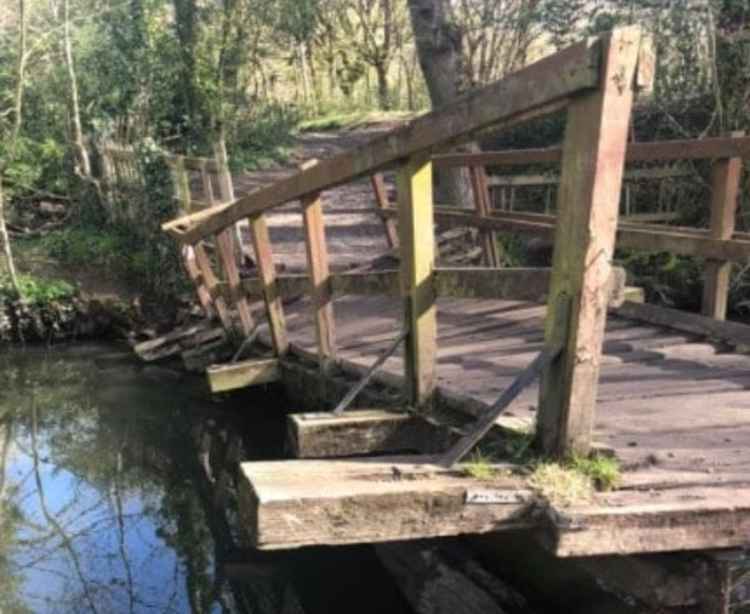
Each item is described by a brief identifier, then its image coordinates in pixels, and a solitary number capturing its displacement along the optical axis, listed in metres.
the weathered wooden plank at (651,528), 2.67
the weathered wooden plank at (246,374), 6.75
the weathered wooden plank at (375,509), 2.81
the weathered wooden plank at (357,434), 4.10
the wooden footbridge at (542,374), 2.71
